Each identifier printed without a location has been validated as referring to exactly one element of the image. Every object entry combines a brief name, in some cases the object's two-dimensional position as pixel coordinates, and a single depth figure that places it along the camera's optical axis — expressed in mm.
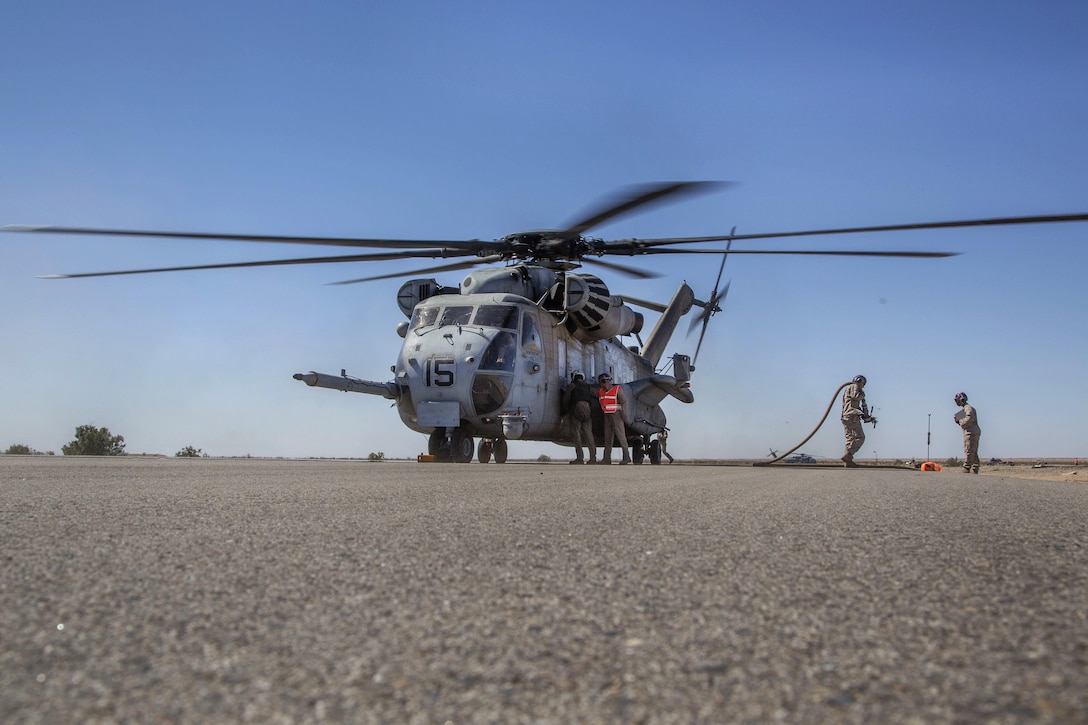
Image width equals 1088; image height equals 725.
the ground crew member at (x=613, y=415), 15234
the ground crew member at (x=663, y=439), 21859
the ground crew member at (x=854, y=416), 15281
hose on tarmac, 15648
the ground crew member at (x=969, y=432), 14031
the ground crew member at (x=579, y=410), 15766
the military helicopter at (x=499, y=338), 14109
